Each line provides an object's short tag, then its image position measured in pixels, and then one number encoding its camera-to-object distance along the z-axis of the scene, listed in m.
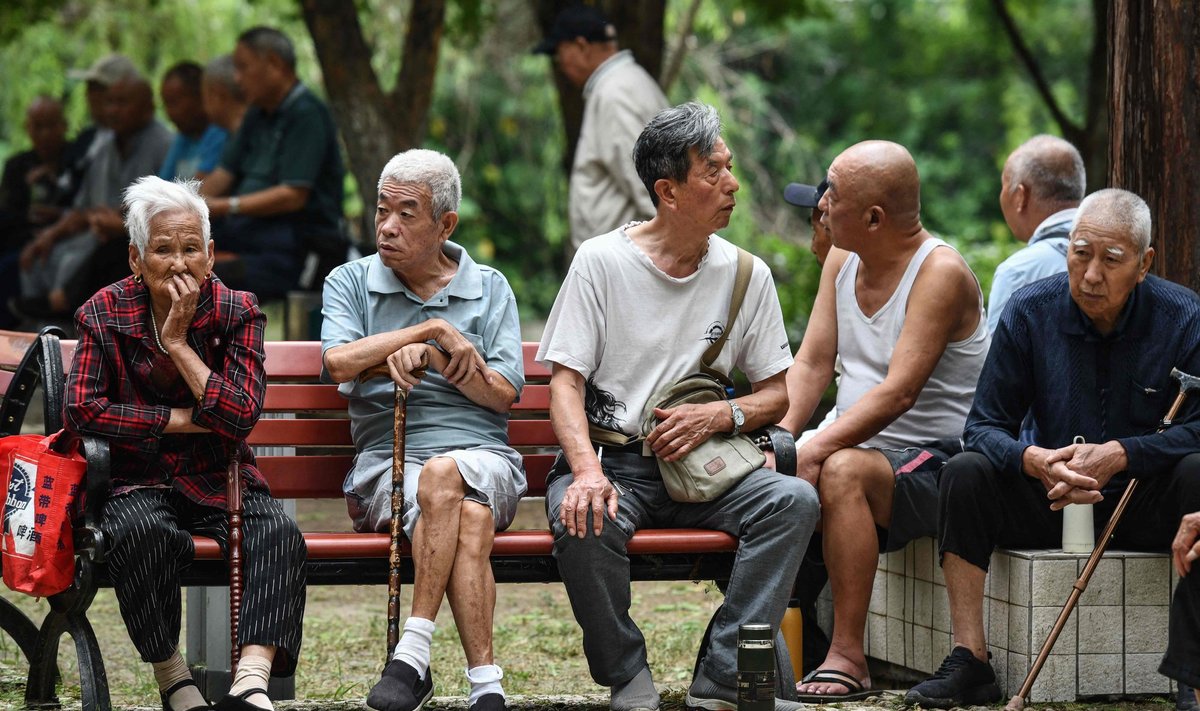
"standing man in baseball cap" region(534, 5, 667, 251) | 15.08
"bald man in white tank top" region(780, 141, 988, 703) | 9.48
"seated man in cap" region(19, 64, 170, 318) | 19.50
